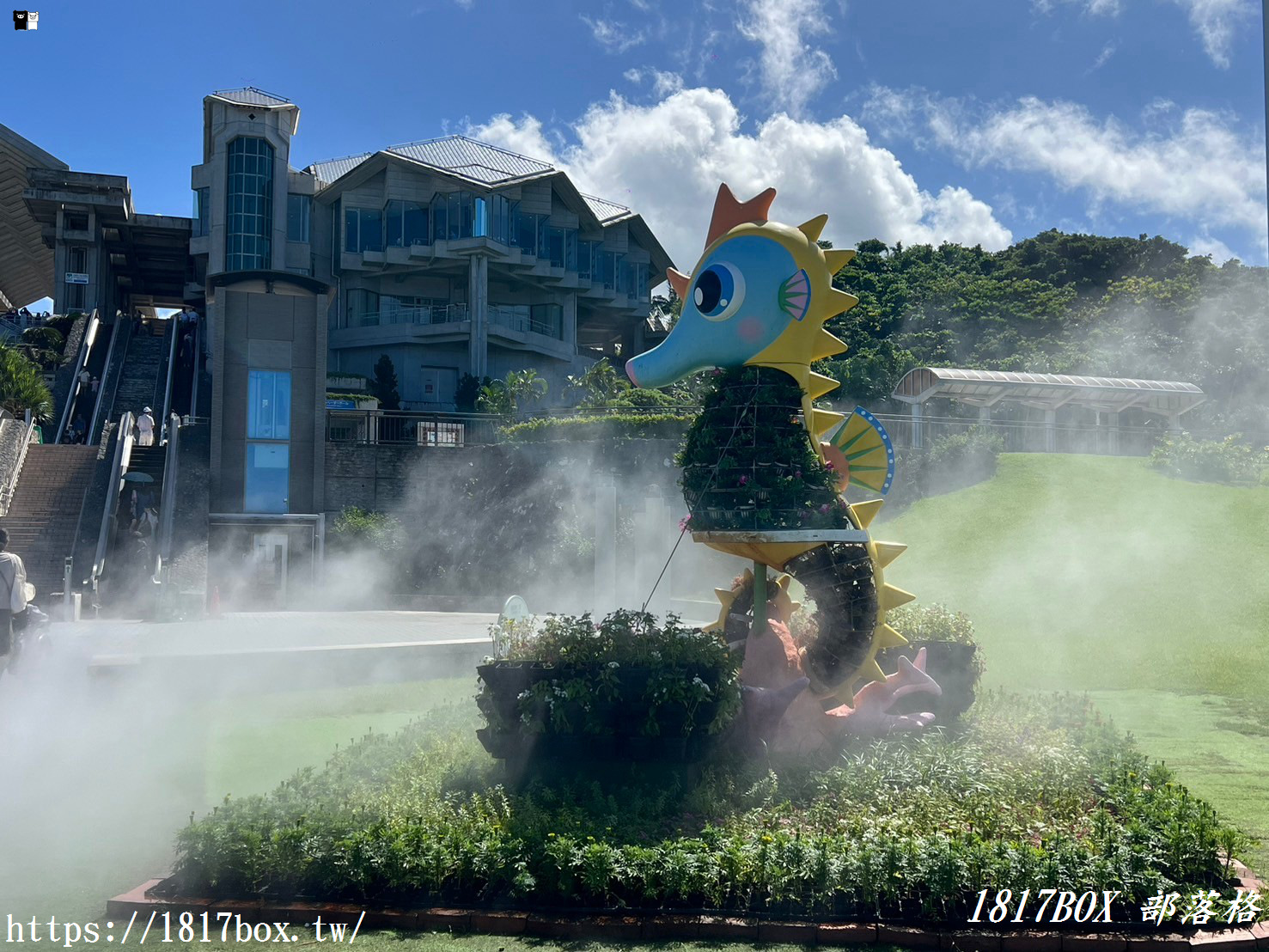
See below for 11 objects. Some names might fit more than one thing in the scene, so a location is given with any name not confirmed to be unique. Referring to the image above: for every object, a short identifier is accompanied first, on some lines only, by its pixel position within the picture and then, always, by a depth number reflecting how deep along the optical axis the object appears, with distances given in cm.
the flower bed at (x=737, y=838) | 584
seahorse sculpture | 871
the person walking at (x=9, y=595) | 1014
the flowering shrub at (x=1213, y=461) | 2302
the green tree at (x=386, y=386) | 4272
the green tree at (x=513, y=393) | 3422
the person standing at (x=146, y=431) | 2625
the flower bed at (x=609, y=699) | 763
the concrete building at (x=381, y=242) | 4594
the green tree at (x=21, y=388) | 2778
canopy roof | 2600
